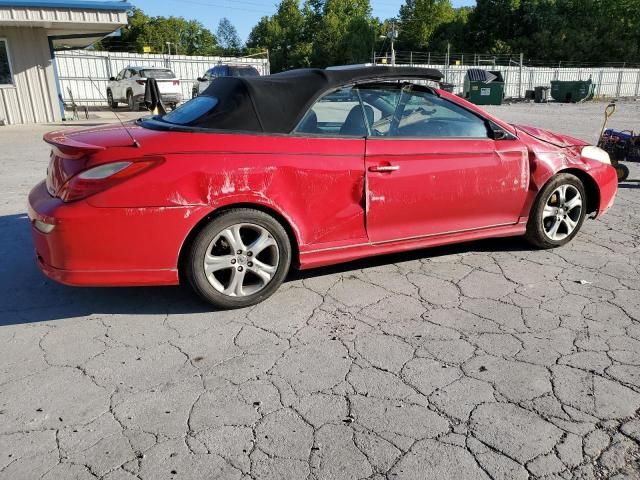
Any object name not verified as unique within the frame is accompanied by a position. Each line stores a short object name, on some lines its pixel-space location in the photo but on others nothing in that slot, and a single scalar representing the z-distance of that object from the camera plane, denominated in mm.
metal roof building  13742
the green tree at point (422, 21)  79500
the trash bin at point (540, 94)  30709
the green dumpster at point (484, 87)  28203
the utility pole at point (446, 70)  33219
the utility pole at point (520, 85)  33812
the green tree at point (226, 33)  146125
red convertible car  3387
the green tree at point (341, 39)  71938
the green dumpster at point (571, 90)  30234
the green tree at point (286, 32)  80125
